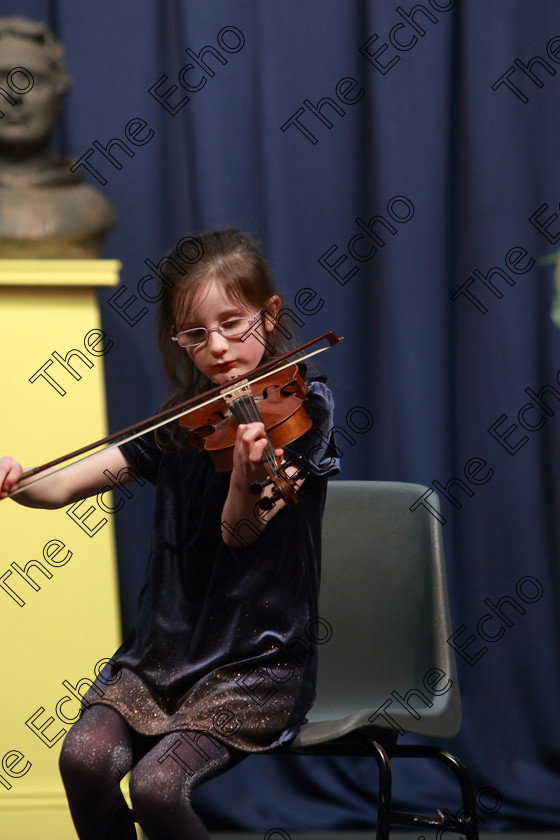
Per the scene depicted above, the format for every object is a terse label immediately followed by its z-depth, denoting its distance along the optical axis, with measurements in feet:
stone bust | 26.58
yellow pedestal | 26.73
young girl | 25.16
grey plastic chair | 25.99
